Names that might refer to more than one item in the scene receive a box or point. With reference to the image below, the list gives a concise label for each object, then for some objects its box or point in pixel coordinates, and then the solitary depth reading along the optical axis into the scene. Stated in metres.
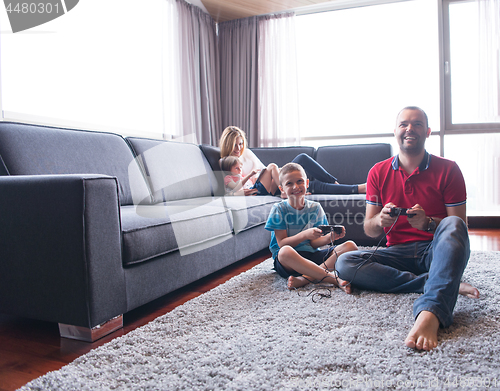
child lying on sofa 2.93
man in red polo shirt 1.41
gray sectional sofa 1.23
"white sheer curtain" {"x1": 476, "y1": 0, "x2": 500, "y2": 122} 3.76
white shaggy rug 0.91
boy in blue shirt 1.80
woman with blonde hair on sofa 3.00
